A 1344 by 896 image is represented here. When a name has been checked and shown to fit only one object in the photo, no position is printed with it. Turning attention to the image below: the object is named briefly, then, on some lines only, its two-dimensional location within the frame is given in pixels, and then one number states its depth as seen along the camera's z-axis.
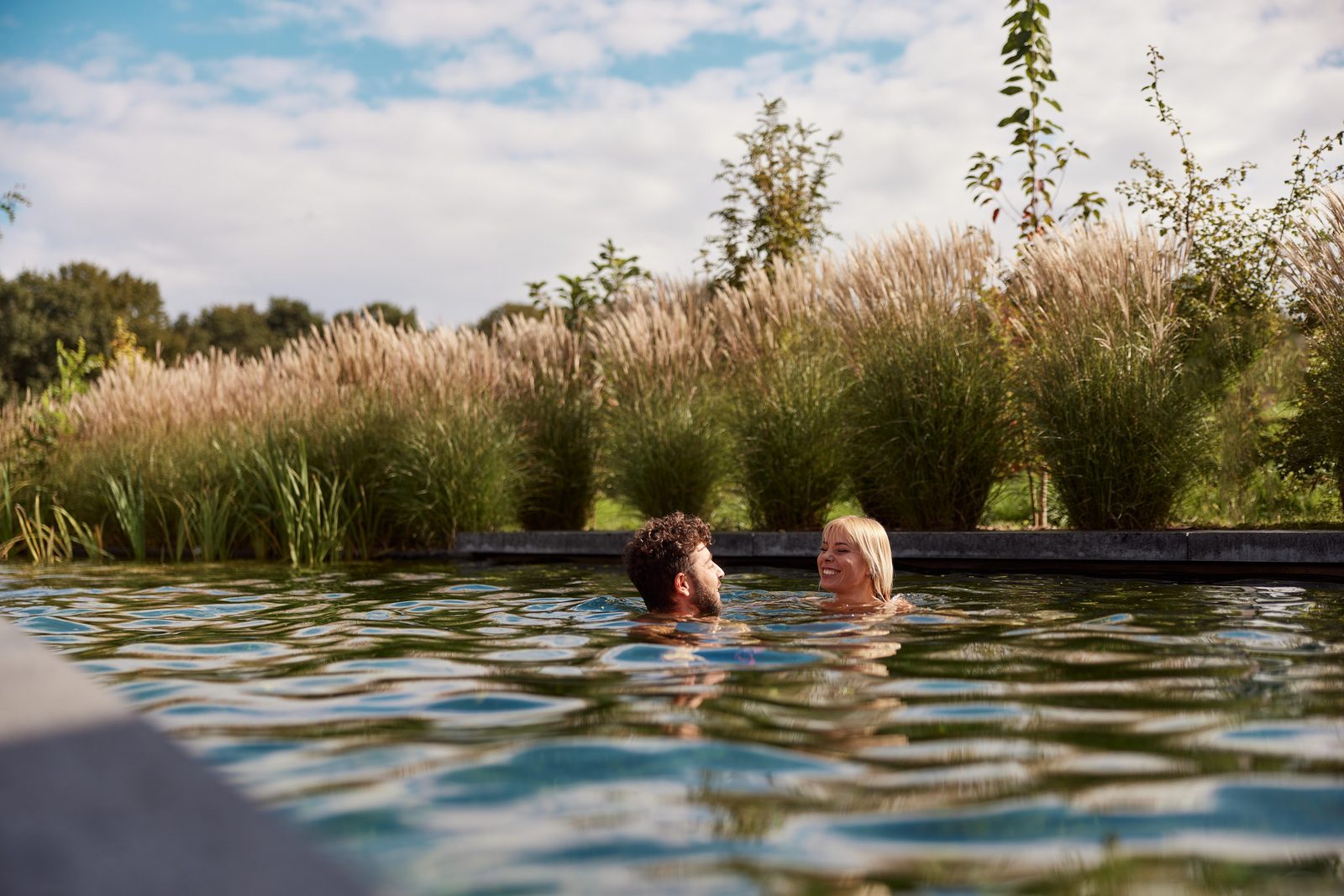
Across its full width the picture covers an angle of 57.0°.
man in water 5.01
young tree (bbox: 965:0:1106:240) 9.32
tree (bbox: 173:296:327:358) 46.53
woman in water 5.30
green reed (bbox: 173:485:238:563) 9.61
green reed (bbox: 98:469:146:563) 9.97
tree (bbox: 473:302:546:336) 46.78
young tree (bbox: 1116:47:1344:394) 8.62
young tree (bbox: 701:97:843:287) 12.00
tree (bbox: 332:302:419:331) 44.77
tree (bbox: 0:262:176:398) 35.97
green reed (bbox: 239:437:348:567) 9.12
